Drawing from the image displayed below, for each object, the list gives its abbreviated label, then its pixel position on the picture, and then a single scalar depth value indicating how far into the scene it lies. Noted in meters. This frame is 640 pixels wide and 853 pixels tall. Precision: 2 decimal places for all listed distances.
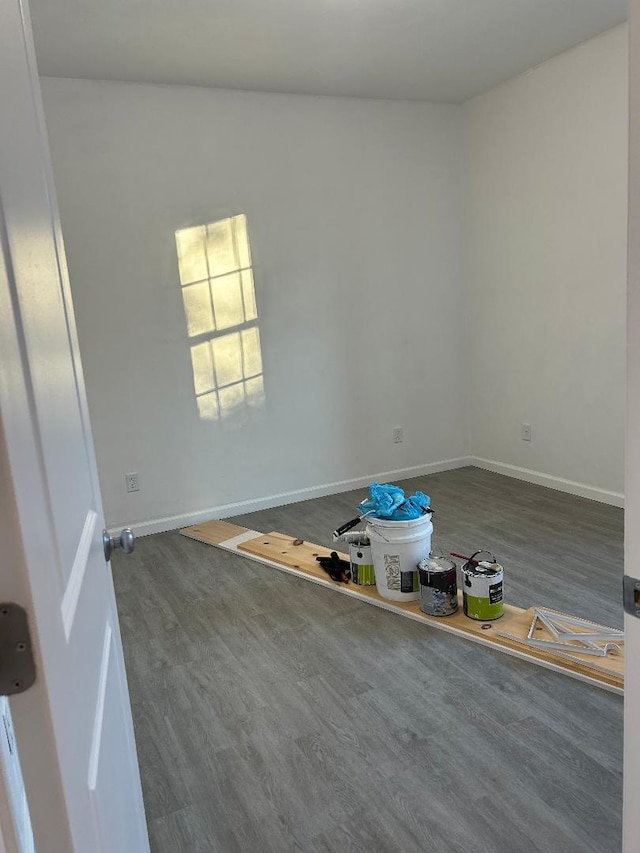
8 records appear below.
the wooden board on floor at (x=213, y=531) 3.96
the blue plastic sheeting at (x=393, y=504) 2.81
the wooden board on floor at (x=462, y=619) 2.27
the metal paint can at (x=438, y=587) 2.69
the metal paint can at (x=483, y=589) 2.60
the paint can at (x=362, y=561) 3.05
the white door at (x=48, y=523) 0.58
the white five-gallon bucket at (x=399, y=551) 2.78
